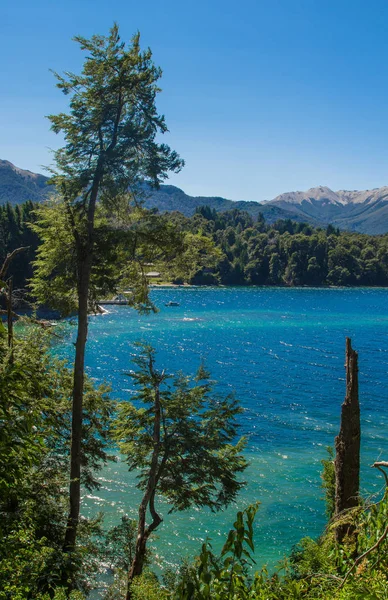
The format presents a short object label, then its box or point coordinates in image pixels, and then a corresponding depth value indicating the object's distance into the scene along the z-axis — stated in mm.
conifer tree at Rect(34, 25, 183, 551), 13719
